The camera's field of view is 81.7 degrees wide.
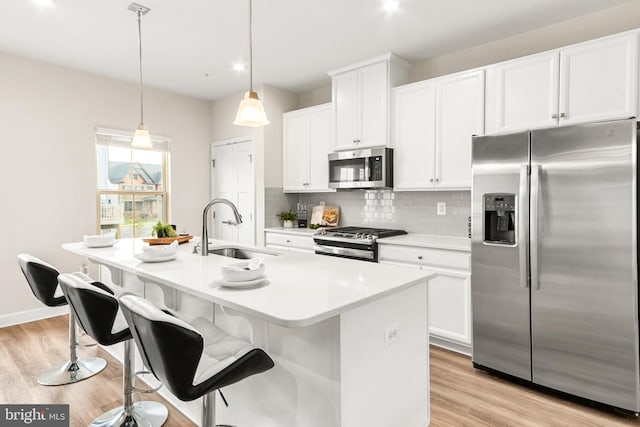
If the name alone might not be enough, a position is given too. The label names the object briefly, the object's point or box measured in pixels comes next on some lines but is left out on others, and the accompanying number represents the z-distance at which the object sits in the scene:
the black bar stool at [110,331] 1.74
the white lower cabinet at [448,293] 2.96
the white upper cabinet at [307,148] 4.36
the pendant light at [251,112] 2.22
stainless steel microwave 3.69
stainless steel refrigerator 2.15
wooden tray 2.70
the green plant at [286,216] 4.81
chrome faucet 2.31
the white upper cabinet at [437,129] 3.19
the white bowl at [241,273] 1.56
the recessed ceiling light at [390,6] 2.72
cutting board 4.59
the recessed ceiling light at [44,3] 2.70
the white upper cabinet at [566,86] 2.44
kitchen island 1.40
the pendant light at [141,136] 2.80
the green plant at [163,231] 2.79
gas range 3.46
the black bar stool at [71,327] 2.36
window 4.40
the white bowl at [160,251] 2.14
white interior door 4.95
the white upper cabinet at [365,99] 3.70
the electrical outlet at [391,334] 1.62
